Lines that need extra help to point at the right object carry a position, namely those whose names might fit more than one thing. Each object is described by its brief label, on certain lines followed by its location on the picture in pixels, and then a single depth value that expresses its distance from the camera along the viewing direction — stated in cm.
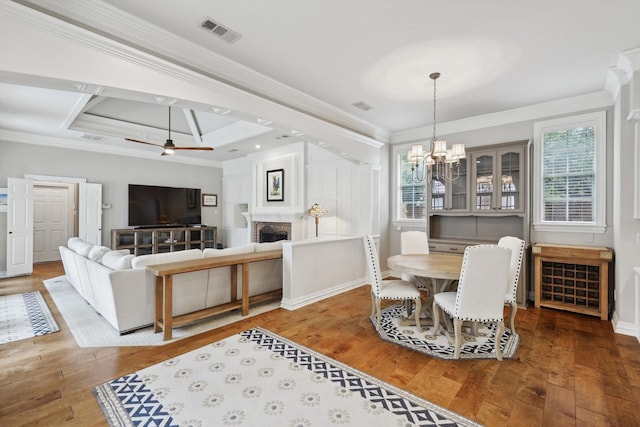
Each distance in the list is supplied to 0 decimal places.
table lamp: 575
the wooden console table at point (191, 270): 304
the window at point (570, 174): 396
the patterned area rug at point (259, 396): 189
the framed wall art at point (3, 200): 584
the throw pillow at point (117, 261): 317
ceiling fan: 507
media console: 717
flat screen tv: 745
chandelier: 328
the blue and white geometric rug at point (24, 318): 318
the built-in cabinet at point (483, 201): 430
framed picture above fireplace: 680
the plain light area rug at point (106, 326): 300
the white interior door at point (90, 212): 666
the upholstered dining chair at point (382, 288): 322
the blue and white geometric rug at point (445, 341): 276
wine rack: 366
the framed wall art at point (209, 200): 884
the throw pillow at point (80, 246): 403
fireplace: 675
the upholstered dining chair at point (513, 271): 310
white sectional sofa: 309
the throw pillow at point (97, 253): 367
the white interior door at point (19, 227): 579
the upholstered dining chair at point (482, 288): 252
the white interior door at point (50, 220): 764
